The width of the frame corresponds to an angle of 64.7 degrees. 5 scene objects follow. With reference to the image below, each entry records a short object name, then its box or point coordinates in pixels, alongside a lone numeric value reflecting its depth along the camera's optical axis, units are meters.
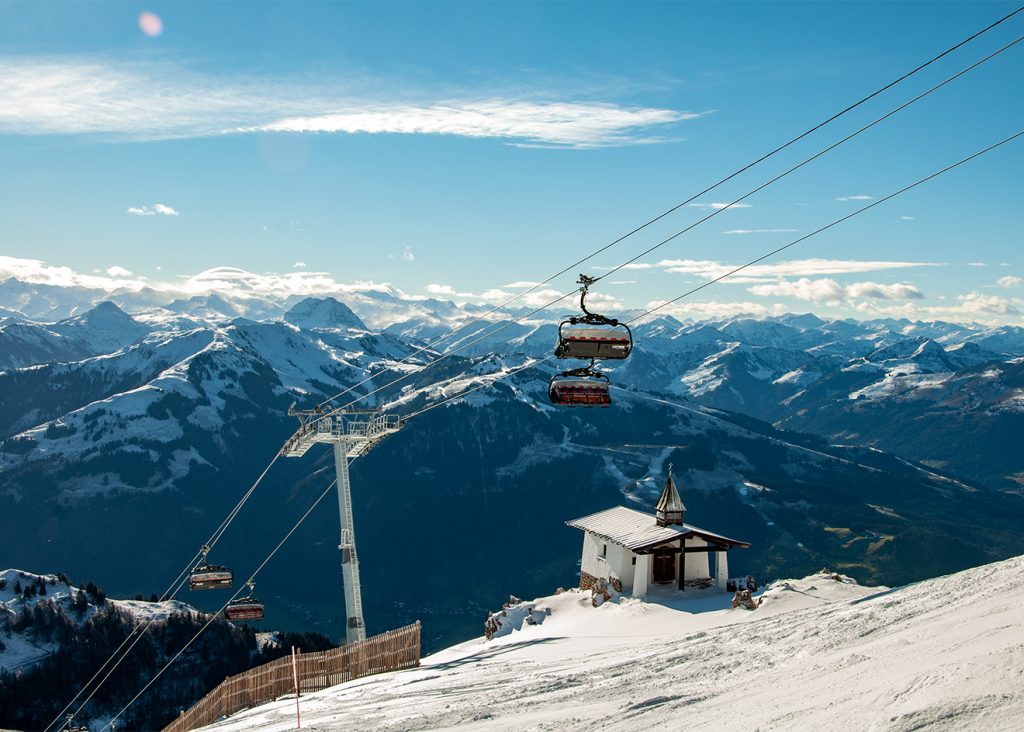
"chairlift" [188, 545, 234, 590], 48.97
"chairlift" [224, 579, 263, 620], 49.22
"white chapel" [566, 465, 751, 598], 50.59
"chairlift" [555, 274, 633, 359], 28.19
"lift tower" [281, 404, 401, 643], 50.78
